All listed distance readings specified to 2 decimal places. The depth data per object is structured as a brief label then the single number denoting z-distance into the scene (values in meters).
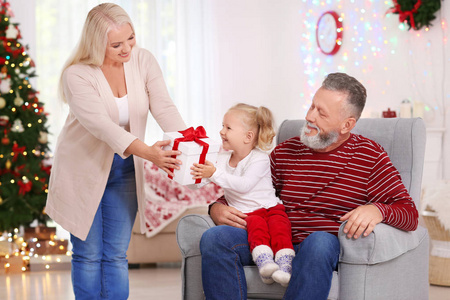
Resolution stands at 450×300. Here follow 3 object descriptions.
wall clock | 5.79
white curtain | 5.87
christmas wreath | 4.62
